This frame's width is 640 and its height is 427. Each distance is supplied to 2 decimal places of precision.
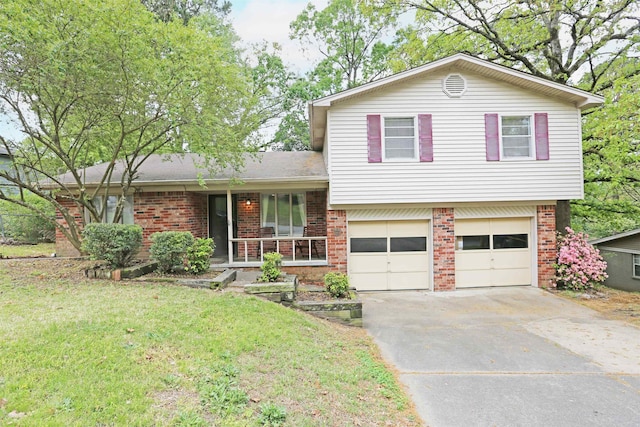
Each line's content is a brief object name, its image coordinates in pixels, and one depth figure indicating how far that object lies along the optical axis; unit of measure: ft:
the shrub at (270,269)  22.29
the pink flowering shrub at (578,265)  29.07
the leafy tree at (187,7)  60.32
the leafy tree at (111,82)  18.84
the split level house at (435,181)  28.58
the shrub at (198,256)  23.86
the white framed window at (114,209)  32.09
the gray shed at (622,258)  33.24
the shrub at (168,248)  22.89
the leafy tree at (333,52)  63.21
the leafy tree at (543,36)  33.83
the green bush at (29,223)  47.37
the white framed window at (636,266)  32.96
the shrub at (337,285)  22.20
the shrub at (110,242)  21.25
